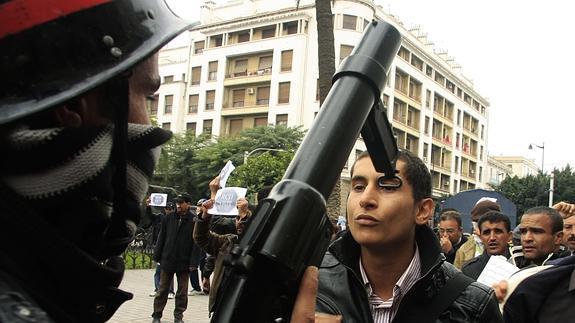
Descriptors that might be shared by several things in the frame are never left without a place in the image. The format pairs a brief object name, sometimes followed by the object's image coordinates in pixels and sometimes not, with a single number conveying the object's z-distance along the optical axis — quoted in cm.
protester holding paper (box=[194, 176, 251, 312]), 587
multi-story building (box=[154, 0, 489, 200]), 4281
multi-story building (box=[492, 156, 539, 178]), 9447
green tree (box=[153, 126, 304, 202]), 3622
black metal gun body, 114
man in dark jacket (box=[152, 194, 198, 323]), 797
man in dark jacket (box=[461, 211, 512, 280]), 538
